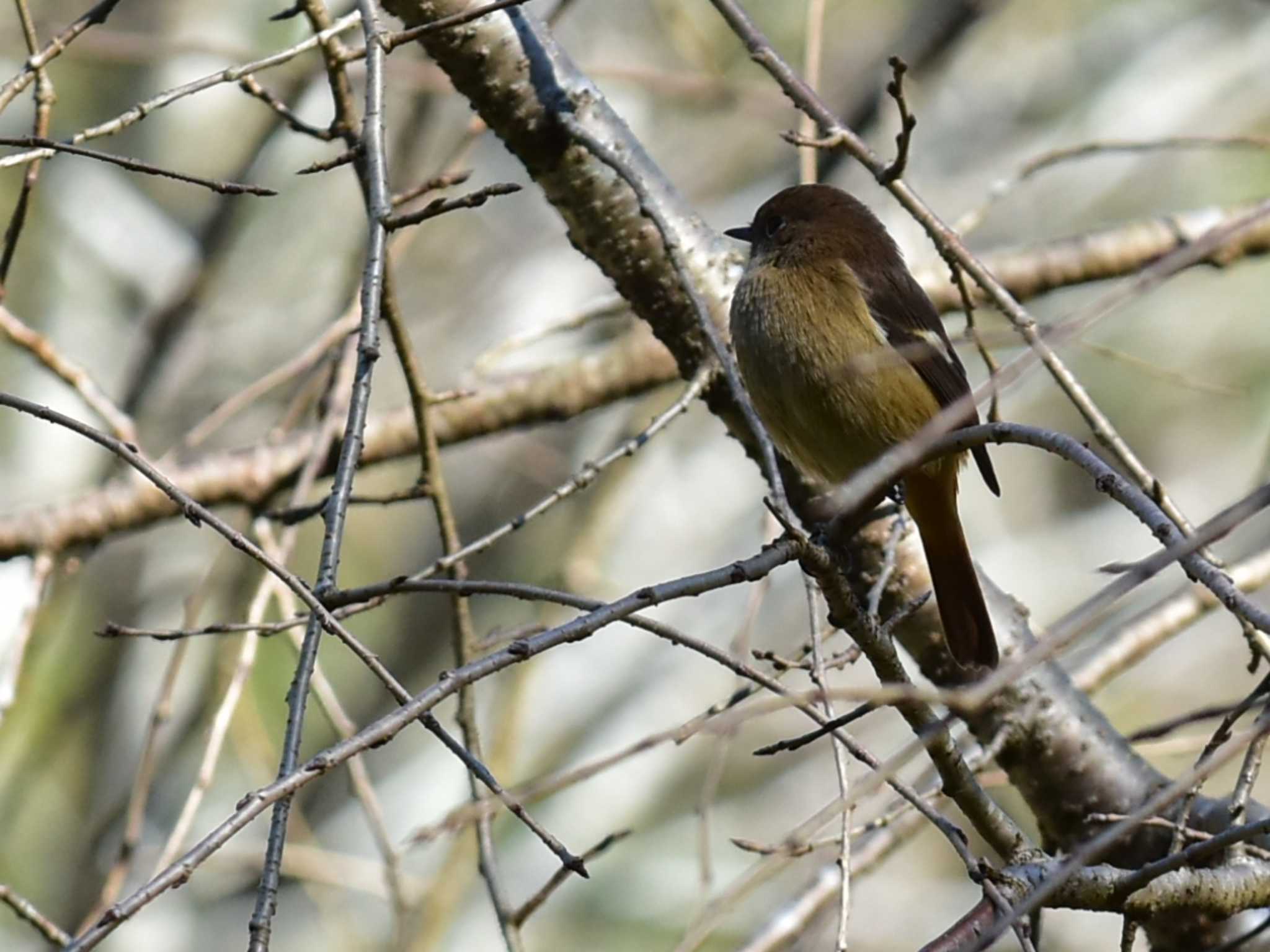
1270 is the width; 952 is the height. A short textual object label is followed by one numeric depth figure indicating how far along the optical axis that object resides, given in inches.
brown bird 263.3
